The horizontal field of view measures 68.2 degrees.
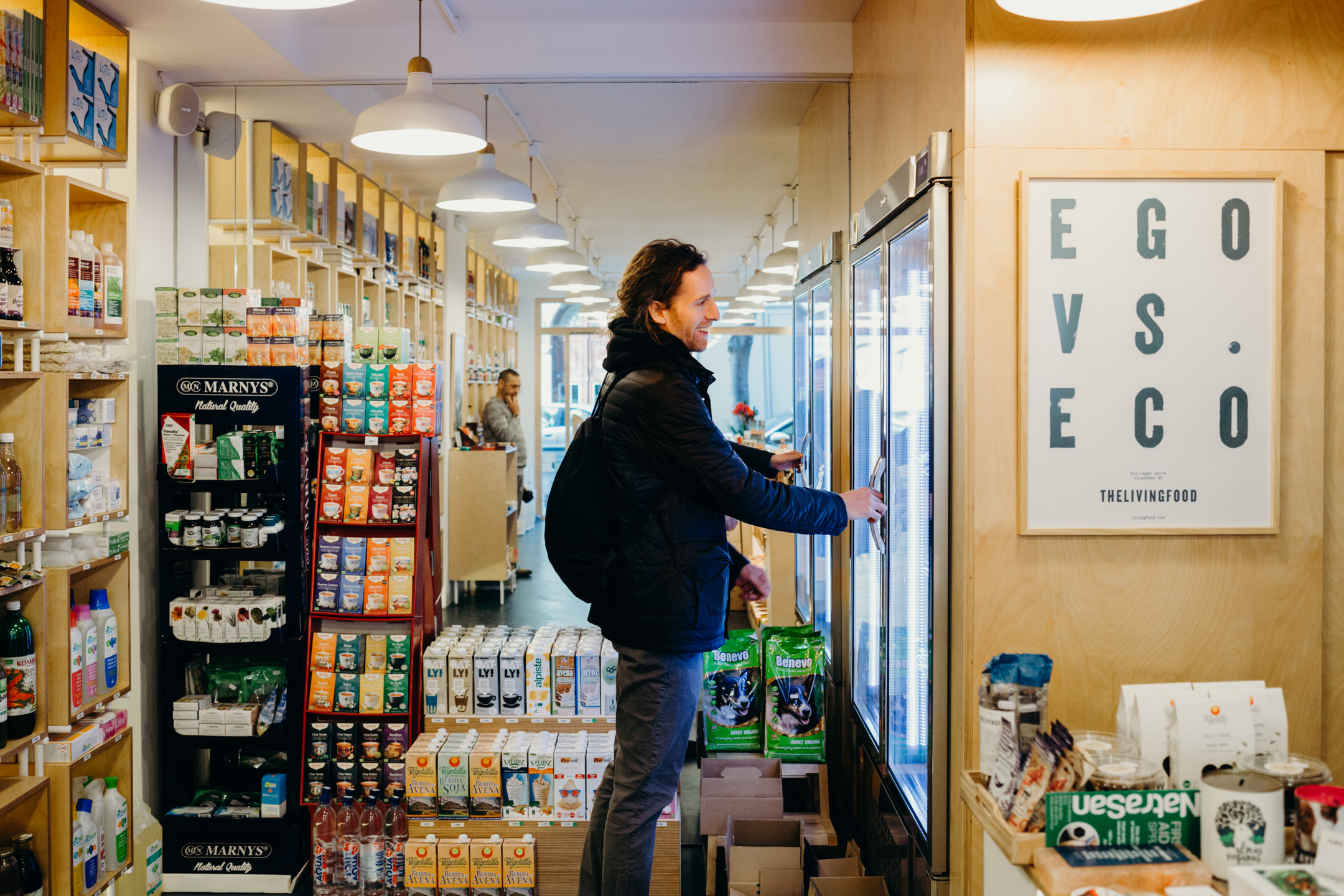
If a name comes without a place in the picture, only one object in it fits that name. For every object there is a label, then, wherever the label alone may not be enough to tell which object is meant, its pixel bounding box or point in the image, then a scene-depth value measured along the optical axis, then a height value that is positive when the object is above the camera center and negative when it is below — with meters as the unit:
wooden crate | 1.63 -0.67
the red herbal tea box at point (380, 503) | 3.84 -0.24
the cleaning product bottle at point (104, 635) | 3.19 -0.63
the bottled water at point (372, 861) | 3.48 -1.47
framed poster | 2.27 +0.23
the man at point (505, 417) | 9.15 +0.23
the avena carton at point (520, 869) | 3.38 -1.46
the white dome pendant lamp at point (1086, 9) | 1.78 +0.80
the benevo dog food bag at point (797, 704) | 3.83 -1.02
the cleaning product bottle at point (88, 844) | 3.02 -1.24
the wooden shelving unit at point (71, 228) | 2.87 +0.67
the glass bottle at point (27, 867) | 2.83 -1.23
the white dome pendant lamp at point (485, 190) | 4.52 +1.15
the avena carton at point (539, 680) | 3.66 -0.88
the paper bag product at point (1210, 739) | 1.67 -0.50
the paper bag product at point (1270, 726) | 1.69 -0.48
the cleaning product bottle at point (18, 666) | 2.81 -0.64
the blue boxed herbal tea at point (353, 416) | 3.91 +0.10
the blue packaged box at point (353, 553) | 3.80 -0.43
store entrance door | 14.34 +1.01
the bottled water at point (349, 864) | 3.51 -1.50
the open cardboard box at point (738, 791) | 3.55 -1.27
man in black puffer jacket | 2.43 -0.19
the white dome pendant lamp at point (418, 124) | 3.29 +1.09
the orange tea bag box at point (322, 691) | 3.76 -0.95
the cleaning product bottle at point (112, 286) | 3.22 +0.51
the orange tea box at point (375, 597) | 3.80 -0.60
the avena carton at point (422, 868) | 3.39 -1.46
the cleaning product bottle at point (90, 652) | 3.09 -0.66
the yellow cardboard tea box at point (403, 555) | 3.81 -0.44
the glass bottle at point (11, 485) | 2.79 -0.13
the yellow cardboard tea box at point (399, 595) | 3.79 -0.59
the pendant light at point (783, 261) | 7.17 +1.35
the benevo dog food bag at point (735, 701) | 3.88 -1.01
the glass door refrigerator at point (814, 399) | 4.40 +0.22
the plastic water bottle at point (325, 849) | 3.55 -1.48
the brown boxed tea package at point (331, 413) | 3.91 +0.11
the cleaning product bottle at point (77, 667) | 3.00 -0.69
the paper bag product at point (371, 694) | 3.75 -0.95
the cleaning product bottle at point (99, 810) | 3.12 -1.17
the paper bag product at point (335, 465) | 3.83 -0.09
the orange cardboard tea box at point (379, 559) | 3.81 -0.45
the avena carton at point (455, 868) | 3.38 -1.45
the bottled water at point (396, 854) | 3.49 -1.46
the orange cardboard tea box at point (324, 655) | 3.78 -0.81
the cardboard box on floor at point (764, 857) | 3.14 -1.37
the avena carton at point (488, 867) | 3.38 -1.45
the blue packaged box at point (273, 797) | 3.66 -1.32
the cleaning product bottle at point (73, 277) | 2.99 +0.50
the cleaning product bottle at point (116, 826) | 3.19 -1.25
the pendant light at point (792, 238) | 6.42 +1.35
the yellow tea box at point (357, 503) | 3.83 -0.24
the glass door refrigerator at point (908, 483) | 2.44 -0.12
